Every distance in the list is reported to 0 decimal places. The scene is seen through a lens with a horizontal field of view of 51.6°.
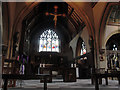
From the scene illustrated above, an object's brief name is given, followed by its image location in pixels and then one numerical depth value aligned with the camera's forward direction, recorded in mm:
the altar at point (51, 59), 14679
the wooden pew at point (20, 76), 2236
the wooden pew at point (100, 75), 2916
